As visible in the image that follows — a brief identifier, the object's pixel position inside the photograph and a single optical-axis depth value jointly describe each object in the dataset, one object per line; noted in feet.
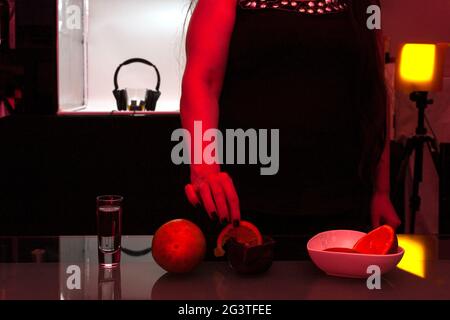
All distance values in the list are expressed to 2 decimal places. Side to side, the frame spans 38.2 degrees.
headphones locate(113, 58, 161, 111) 10.19
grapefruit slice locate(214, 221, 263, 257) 3.27
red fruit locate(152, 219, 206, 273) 3.05
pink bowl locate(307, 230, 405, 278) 2.99
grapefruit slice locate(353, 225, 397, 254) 3.06
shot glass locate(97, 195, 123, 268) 3.30
